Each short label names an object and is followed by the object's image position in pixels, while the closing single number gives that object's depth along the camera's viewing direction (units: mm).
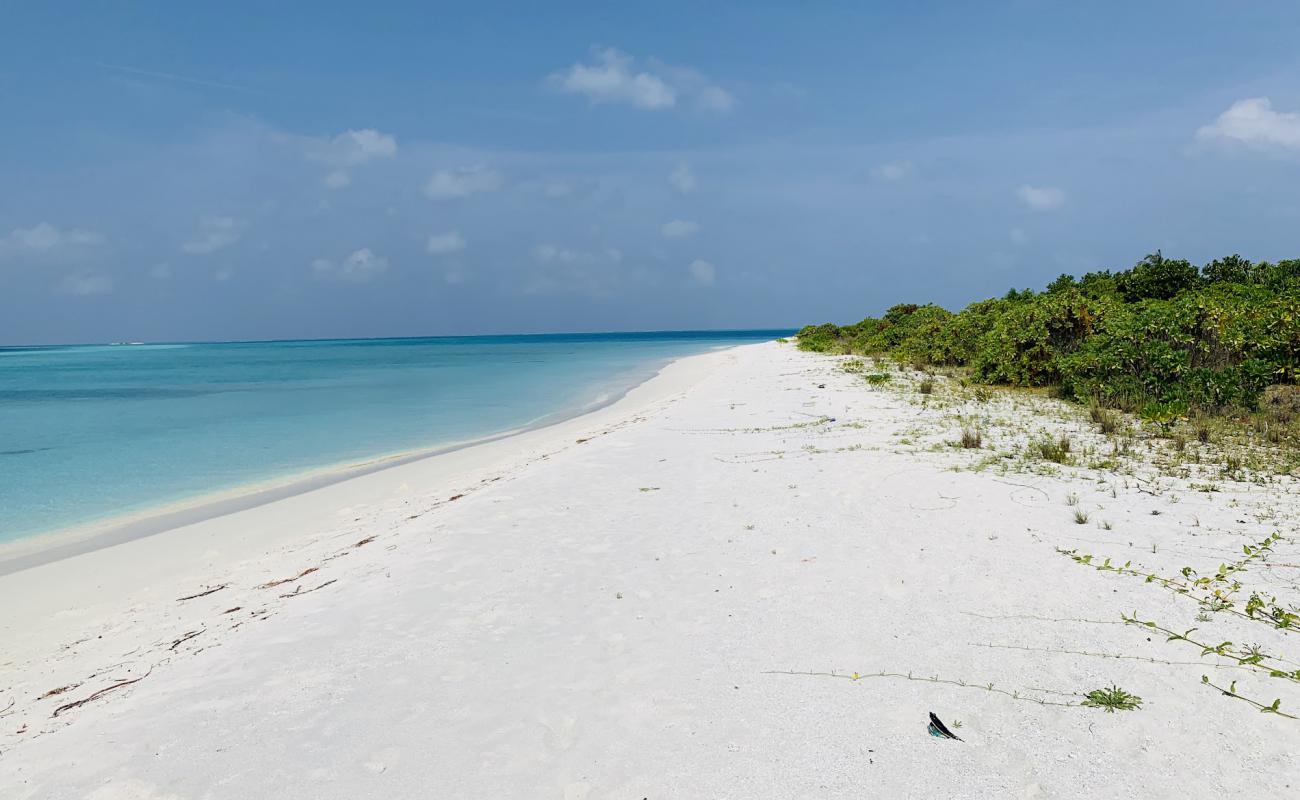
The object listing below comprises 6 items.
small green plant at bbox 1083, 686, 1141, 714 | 3492
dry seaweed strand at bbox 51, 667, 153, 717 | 4457
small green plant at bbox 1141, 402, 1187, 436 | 10609
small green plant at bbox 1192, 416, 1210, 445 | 9273
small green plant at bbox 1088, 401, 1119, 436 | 10336
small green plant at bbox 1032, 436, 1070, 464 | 8734
